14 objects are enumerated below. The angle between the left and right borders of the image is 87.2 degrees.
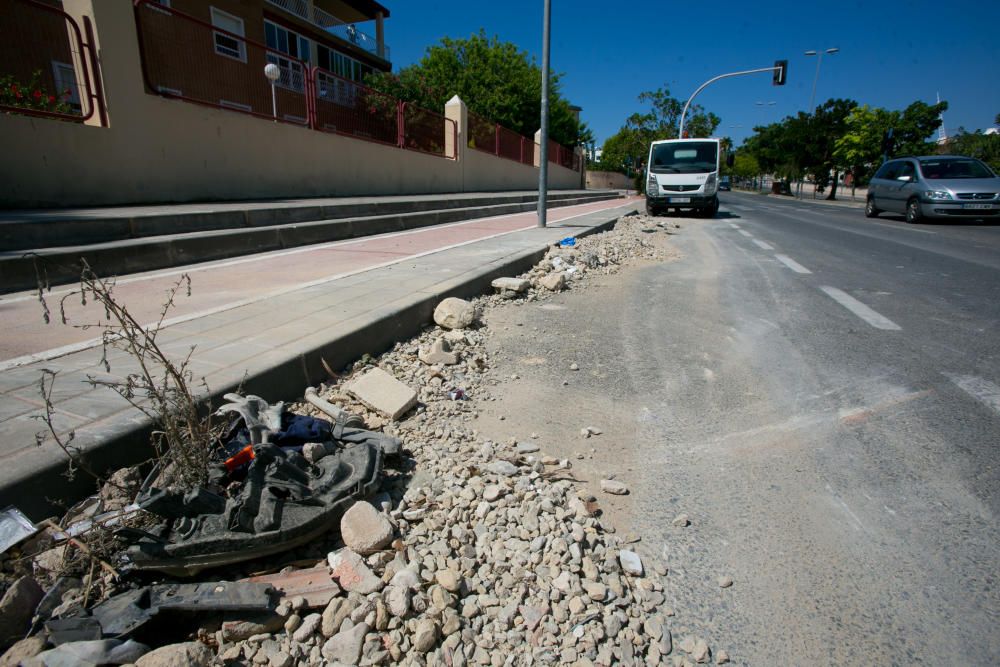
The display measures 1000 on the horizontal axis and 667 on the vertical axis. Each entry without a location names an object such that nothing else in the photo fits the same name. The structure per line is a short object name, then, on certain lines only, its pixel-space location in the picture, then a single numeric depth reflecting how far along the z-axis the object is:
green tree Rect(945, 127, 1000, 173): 37.94
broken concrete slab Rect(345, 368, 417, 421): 2.71
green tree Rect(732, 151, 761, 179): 85.31
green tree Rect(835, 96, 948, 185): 36.53
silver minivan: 13.04
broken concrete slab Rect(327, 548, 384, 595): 1.68
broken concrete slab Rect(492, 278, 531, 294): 5.30
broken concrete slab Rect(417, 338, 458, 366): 3.46
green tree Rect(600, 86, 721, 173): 36.28
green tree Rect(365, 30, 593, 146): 31.05
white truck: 15.09
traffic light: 24.27
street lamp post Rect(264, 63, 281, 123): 9.60
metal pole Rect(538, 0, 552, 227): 9.69
